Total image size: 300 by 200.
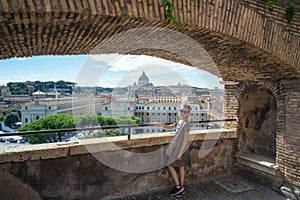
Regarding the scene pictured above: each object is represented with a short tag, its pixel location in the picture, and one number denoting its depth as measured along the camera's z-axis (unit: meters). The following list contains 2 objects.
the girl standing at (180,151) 4.56
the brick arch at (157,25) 2.34
